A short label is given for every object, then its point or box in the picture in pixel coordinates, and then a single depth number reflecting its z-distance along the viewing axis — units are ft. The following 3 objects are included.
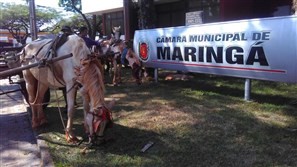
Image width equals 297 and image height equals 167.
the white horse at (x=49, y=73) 11.72
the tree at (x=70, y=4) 72.22
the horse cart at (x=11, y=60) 16.02
